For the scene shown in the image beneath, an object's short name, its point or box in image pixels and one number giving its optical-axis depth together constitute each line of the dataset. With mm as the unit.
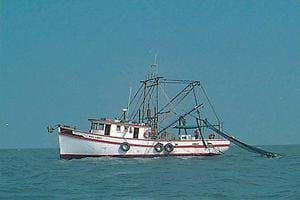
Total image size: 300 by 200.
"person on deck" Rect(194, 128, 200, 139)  59203
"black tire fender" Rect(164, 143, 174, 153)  55438
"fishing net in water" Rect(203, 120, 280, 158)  60906
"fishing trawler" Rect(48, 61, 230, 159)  52000
